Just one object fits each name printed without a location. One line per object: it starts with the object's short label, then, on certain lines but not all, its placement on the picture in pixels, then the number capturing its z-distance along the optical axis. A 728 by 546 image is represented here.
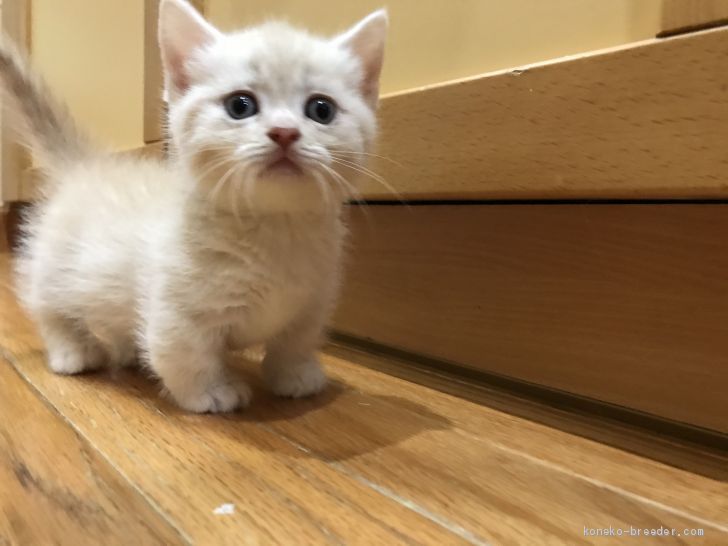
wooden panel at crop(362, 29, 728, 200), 0.17
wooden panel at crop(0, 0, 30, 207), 0.73
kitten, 0.19
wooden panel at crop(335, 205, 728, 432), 0.20
